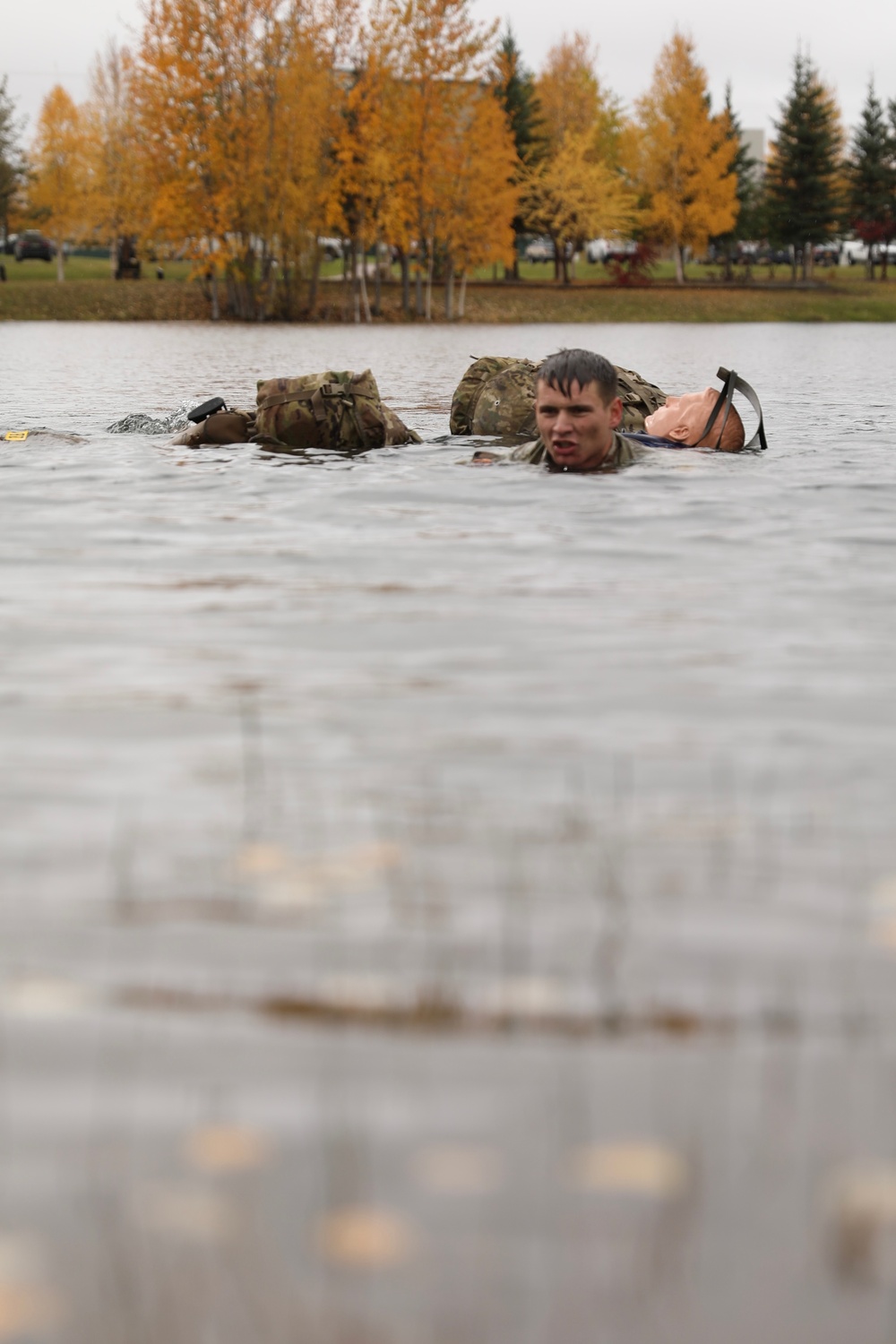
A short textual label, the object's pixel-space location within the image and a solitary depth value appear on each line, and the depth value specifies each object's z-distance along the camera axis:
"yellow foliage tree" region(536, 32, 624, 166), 76.31
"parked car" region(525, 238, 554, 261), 95.25
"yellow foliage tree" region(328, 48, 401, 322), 52.00
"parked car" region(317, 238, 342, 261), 76.38
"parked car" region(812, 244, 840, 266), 96.28
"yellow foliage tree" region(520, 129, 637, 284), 67.12
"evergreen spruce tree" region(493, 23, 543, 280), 69.94
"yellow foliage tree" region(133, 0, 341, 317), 49.41
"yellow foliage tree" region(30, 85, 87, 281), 66.38
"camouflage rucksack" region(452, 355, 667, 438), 12.55
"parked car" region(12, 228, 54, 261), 78.69
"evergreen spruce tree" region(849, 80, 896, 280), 79.94
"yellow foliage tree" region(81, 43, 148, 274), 62.69
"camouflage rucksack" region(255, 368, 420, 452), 11.30
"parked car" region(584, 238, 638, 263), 94.78
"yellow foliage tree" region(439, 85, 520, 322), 54.06
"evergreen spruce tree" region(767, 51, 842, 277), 75.44
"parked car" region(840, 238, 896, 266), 95.07
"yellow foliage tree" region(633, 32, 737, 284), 68.81
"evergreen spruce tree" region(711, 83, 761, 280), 79.25
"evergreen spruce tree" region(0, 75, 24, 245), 65.31
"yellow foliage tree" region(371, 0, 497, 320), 51.12
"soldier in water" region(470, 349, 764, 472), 9.30
